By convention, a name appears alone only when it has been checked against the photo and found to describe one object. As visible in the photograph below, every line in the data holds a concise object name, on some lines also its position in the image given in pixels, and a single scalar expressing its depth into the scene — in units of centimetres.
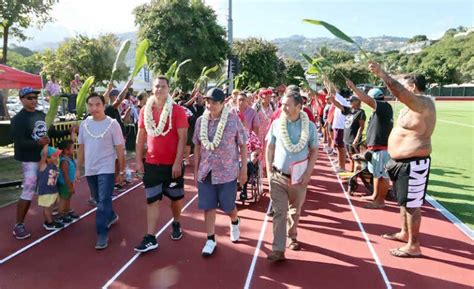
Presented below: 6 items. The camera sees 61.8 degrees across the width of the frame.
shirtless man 420
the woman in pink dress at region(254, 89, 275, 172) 731
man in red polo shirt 456
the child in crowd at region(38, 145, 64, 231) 522
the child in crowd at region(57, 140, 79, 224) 549
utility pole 1691
